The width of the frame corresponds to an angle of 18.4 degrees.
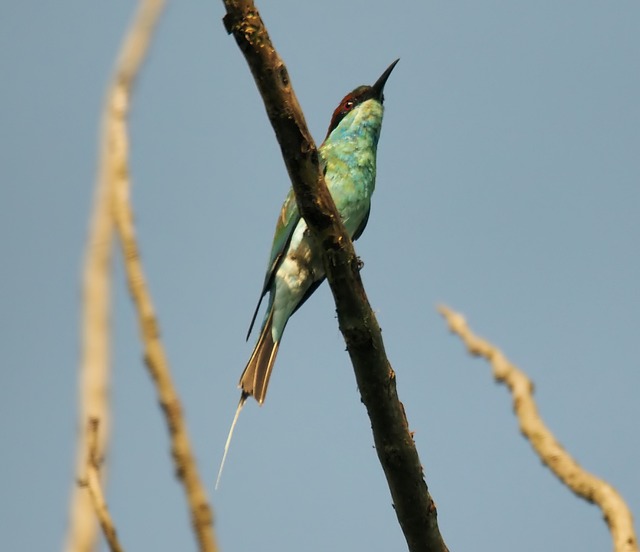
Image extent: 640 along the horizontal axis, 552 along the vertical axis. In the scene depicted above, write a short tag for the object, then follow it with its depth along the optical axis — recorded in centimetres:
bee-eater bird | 1063
